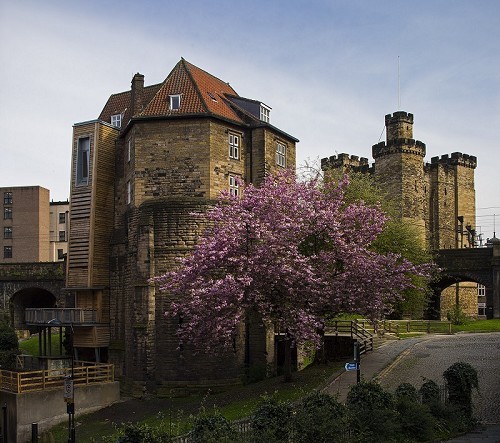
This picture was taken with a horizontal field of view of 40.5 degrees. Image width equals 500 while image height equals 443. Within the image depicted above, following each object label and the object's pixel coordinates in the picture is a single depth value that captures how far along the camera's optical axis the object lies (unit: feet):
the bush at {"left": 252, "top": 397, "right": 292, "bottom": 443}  54.19
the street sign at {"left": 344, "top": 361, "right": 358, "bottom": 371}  66.91
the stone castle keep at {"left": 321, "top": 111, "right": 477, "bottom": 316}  230.89
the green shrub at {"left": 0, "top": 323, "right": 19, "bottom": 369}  135.85
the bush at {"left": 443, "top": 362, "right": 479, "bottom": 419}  72.33
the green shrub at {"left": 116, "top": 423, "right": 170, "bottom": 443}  49.29
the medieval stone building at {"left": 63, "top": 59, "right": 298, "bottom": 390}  114.21
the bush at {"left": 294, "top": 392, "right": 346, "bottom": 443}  55.01
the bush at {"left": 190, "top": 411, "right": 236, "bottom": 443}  49.55
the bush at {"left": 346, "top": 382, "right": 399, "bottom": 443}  59.62
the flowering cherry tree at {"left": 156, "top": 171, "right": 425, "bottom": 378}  88.79
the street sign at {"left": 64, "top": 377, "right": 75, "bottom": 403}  75.97
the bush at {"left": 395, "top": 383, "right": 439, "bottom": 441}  63.98
